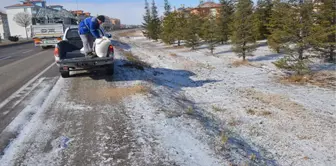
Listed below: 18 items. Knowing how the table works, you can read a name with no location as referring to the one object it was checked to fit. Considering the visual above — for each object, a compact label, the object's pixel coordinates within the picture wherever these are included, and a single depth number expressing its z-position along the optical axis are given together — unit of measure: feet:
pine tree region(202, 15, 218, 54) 66.86
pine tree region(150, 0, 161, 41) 140.54
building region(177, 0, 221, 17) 96.75
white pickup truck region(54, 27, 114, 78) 26.35
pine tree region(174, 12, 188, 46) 84.37
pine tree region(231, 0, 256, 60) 48.39
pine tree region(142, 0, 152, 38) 145.10
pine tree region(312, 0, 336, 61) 30.99
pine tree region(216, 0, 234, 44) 80.19
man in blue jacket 25.93
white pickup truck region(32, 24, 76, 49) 73.12
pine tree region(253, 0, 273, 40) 74.74
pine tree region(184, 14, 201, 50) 77.36
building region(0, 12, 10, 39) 263.96
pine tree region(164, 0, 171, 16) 140.68
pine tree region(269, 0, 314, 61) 31.19
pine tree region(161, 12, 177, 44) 98.94
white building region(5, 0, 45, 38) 284.04
